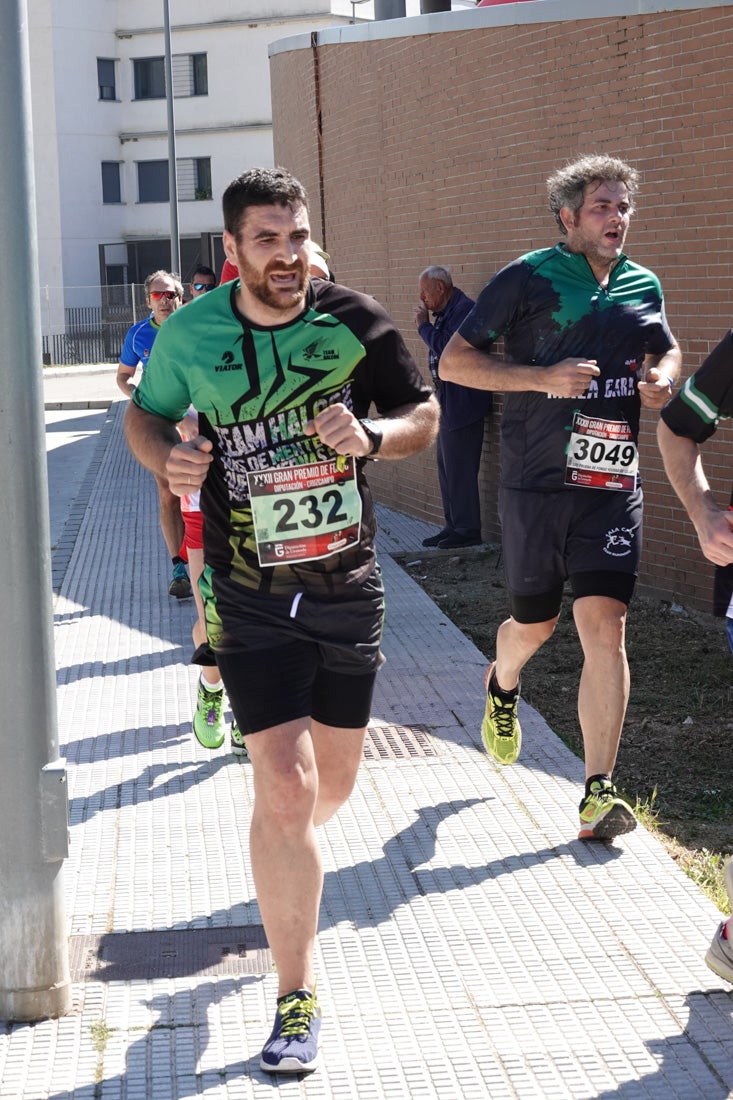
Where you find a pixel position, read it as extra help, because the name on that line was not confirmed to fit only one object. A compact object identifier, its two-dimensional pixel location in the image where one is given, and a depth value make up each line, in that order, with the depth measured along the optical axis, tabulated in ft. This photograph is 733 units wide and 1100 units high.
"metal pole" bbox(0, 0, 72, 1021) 12.59
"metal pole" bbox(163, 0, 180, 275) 105.60
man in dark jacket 36.50
